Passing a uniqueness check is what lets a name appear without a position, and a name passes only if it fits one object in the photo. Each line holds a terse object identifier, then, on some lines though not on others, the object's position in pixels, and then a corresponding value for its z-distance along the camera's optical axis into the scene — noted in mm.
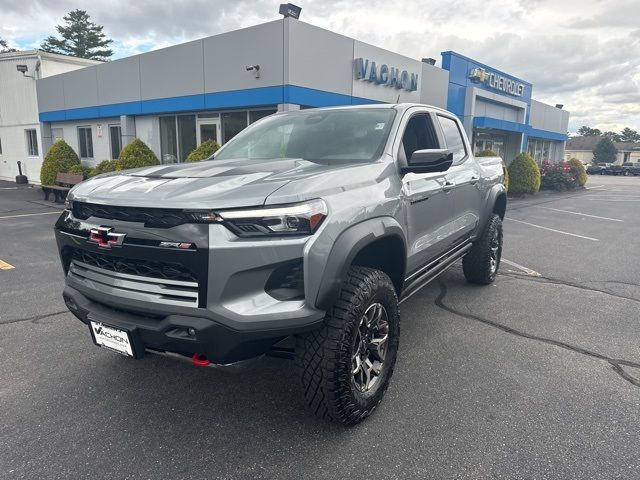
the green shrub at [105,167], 13273
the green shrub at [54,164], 14102
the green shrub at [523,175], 17922
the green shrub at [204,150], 11125
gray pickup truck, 2180
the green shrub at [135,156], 12547
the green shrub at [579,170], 23781
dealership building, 11148
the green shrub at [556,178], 21672
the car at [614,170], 55438
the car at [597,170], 56281
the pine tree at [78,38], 49438
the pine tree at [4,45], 50200
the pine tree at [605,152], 76500
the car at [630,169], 53719
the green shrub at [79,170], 13523
